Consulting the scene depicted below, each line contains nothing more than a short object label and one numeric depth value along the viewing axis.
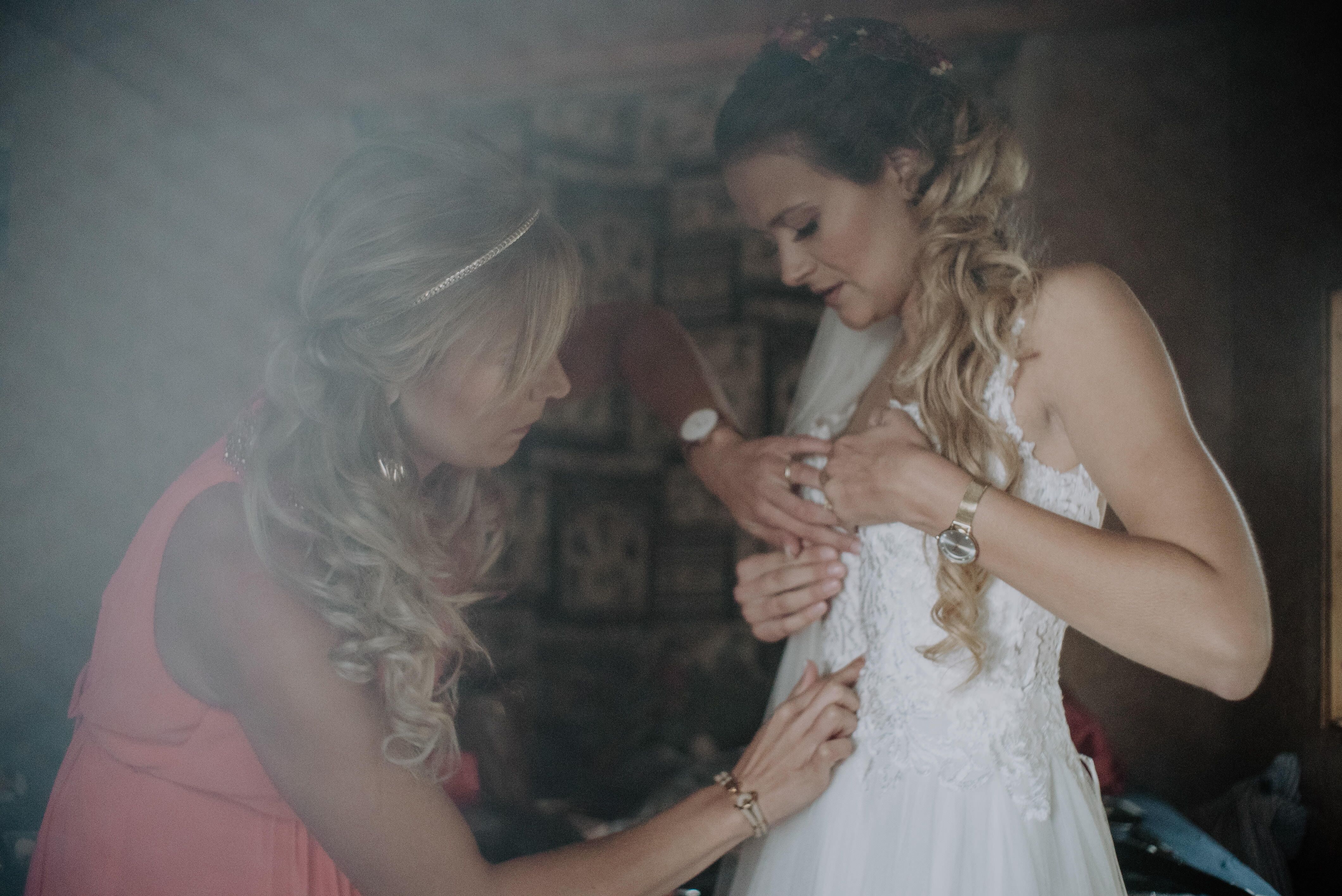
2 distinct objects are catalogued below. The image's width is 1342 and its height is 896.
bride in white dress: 0.87
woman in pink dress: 0.89
